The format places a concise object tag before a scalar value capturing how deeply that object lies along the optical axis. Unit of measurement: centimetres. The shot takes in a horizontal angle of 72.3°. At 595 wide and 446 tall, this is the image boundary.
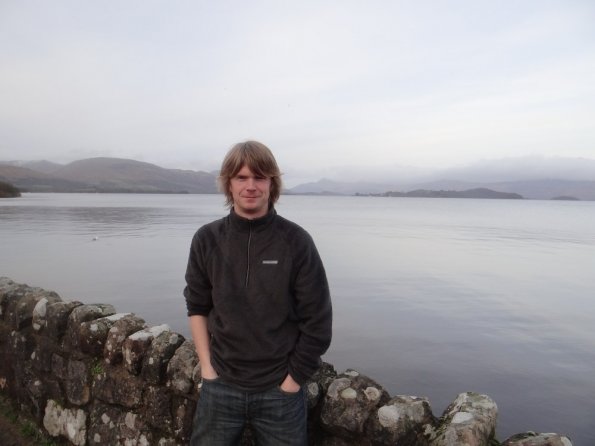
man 223
